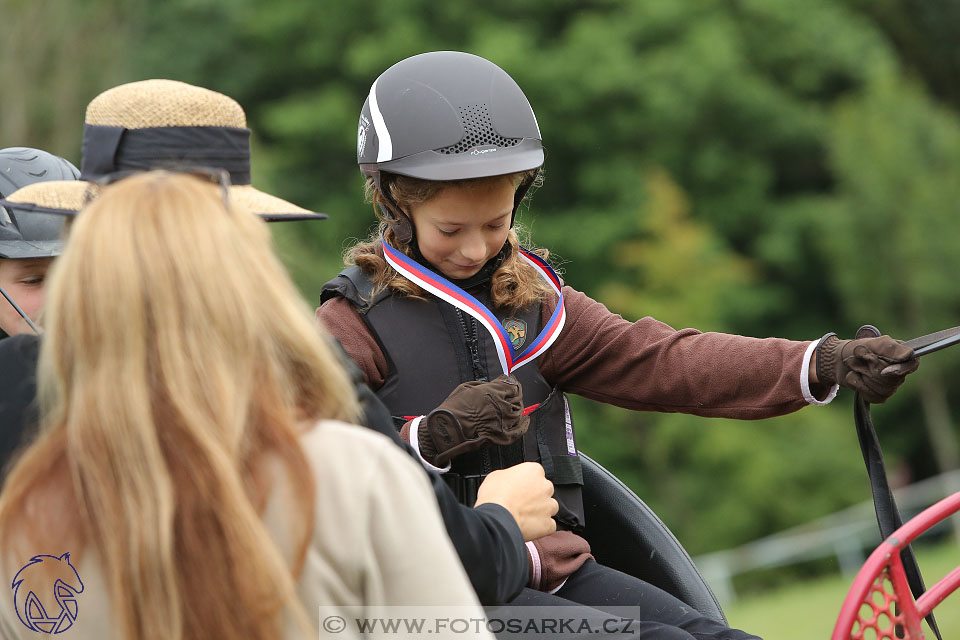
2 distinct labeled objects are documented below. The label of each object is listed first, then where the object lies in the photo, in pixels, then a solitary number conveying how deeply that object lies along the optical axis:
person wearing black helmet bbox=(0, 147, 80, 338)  6.01
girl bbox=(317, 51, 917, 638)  6.05
